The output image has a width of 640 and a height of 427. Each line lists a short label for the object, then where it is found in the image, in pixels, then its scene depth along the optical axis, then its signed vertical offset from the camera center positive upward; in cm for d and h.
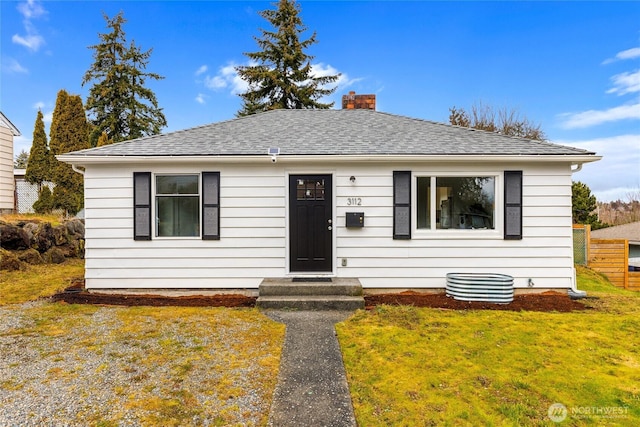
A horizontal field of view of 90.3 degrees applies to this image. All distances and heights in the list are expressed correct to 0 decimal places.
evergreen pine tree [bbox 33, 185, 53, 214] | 1298 +46
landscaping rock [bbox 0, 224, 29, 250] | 790 -61
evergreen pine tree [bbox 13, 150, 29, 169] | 3438 +629
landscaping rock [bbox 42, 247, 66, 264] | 868 -116
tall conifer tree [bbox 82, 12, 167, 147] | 2047 +821
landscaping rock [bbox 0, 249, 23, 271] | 759 -115
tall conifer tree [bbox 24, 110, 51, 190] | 1351 +219
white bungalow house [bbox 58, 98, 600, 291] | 584 -9
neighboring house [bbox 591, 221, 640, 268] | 1217 -86
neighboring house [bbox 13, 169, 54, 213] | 1367 +81
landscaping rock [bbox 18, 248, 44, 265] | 814 -112
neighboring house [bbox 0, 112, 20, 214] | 1205 +194
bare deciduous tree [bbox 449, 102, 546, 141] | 1950 +595
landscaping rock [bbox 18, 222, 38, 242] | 844 -39
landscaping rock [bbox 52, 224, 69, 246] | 912 -62
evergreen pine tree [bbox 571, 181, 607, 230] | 1581 +56
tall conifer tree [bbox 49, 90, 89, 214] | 1340 +320
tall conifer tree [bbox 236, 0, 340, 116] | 1864 +847
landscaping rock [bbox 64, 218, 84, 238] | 972 -41
